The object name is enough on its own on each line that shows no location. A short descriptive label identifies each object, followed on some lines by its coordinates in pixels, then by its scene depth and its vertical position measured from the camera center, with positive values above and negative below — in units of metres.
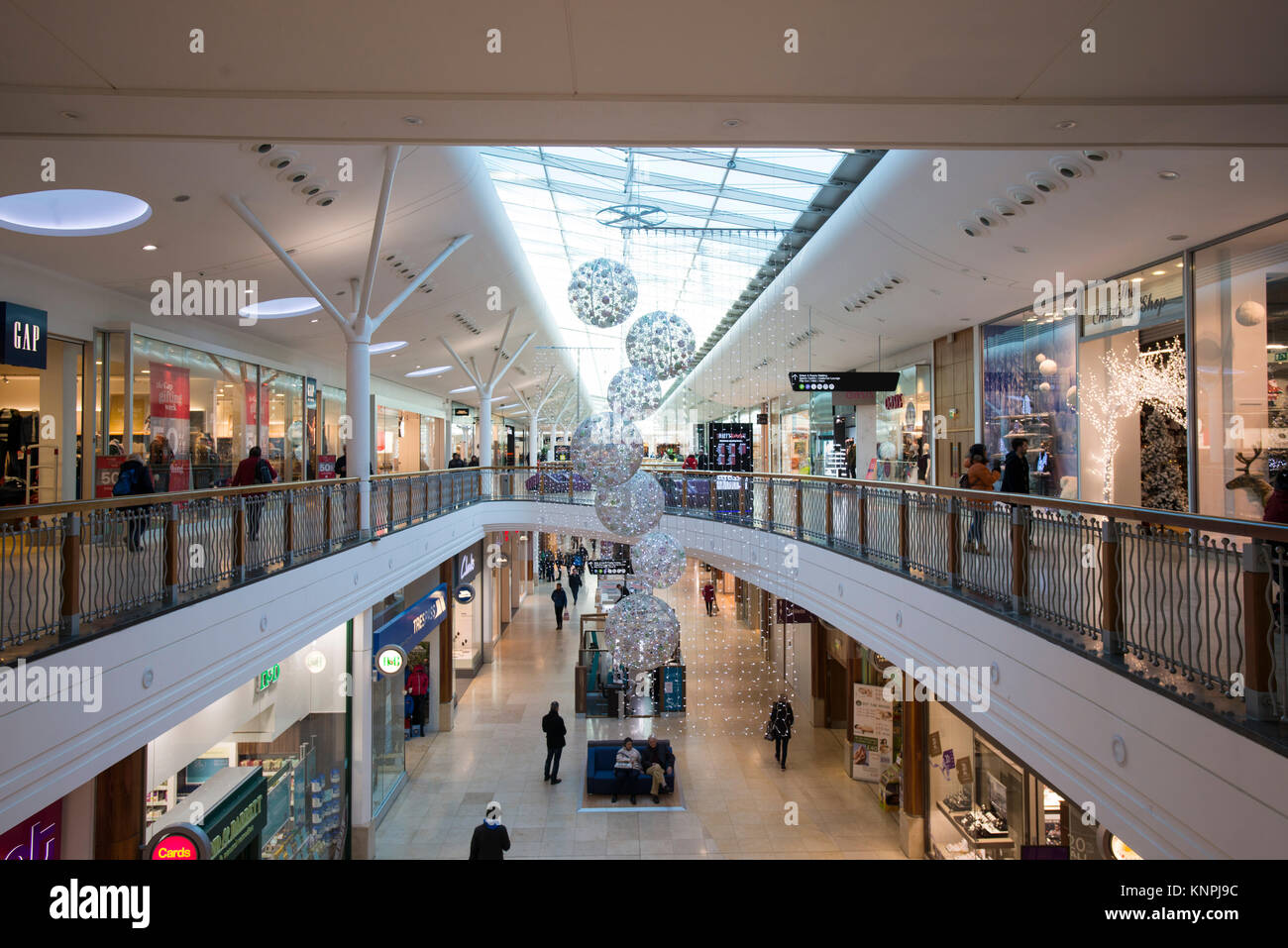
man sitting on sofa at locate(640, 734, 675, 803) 12.84 -4.98
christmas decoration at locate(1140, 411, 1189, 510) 10.07 +0.08
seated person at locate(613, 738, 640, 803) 12.79 -4.94
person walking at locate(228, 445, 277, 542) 10.20 +0.16
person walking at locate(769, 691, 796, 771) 14.22 -4.73
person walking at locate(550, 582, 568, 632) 26.56 -4.29
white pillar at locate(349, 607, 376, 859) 11.73 -4.21
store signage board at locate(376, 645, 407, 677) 12.34 -2.97
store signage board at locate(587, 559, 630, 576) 18.36 -2.20
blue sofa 12.91 -5.18
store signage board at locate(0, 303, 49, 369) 8.61 +1.76
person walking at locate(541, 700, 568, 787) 13.29 -4.53
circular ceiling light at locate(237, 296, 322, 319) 14.95 +3.56
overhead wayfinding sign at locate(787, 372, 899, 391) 14.22 +1.92
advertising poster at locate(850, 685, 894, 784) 12.75 -4.30
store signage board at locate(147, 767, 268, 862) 6.90 -3.43
